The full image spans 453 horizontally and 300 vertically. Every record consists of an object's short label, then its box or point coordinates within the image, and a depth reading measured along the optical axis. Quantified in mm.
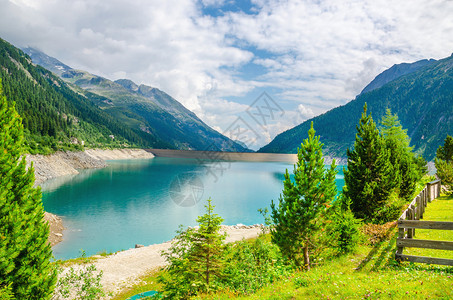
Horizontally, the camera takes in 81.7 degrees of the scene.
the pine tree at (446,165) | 37500
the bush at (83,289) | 13039
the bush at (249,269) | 11582
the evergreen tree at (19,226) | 9812
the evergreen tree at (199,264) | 11141
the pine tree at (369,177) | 20234
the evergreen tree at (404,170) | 25719
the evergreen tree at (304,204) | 15133
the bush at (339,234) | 15469
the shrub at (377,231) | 16875
